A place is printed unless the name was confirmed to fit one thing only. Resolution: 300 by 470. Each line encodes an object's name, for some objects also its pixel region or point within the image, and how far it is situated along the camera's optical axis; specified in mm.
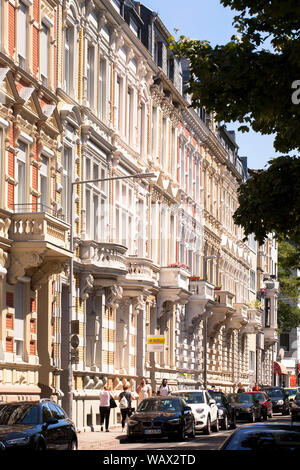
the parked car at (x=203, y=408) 39875
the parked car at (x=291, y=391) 72569
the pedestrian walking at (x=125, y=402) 40688
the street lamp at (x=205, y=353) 58688
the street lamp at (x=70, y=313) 32969
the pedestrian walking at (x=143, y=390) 43844
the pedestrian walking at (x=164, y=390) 45188
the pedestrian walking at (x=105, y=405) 39250
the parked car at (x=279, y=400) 65312
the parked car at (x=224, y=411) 44625
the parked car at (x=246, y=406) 50688
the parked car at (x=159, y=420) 33844
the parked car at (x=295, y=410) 47950
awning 106312
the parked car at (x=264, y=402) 53312
